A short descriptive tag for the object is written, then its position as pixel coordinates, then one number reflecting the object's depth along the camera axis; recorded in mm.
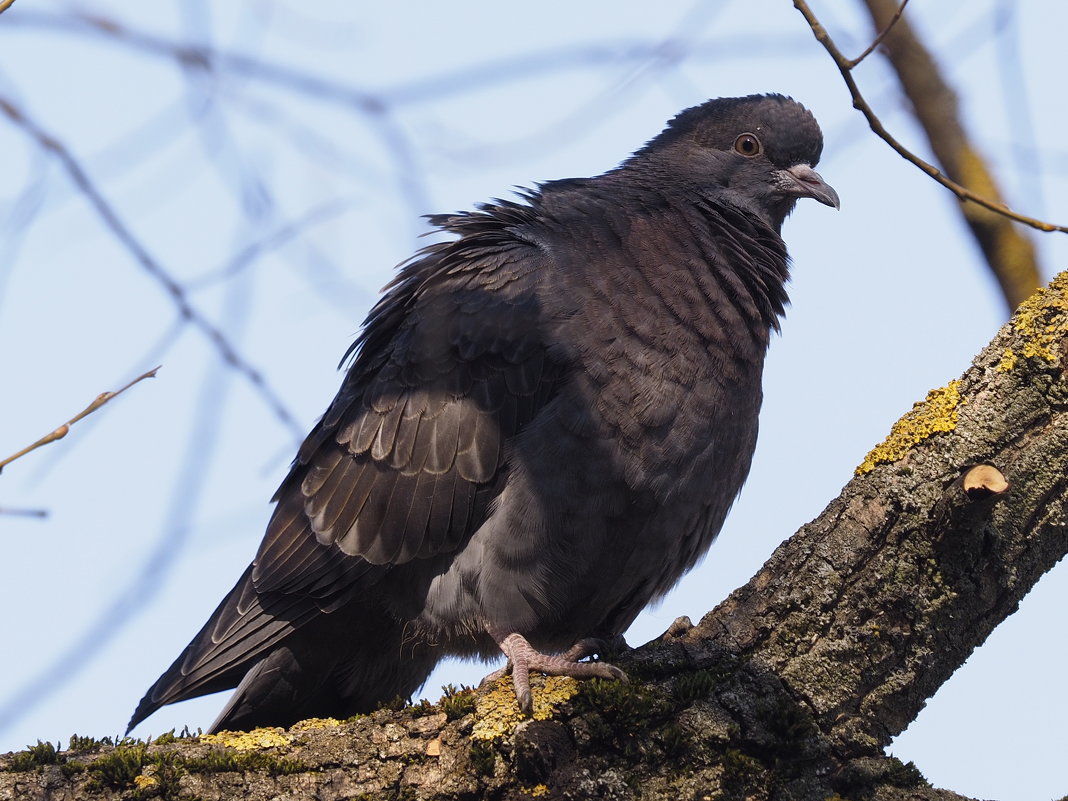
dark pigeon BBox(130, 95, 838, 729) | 10008
